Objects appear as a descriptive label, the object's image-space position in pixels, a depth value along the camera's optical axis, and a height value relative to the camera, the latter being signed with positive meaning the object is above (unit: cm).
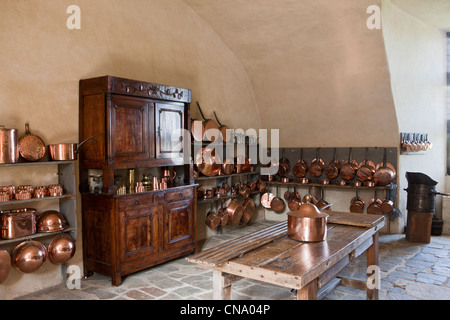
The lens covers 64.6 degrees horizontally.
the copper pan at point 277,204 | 757 -111
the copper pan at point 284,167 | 761 -33
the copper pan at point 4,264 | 345 -108
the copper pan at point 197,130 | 567 +36
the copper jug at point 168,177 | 515 -36
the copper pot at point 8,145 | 344 +8
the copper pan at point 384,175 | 633 -42
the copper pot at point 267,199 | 768 -101
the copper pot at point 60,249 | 388 -105
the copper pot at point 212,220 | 614 -118
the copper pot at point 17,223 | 351 -70
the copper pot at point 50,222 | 382 -74
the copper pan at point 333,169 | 695 -34
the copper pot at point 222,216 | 632 -114
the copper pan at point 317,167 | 717 -31
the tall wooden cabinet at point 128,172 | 412 -23
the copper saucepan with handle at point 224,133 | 631 +34
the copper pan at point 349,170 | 678 -35
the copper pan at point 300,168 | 738 -34
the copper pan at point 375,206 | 644 -100
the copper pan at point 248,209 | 703 -114
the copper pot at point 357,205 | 663 -100
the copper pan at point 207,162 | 583 -16
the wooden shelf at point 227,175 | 583 -42
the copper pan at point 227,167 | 633 -26
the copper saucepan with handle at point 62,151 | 390 +3
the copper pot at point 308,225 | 287 -60
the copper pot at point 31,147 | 370 +7
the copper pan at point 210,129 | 589 +39
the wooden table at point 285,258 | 227 -74
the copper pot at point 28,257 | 360 -106
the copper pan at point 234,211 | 660 -109
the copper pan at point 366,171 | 657 -37
